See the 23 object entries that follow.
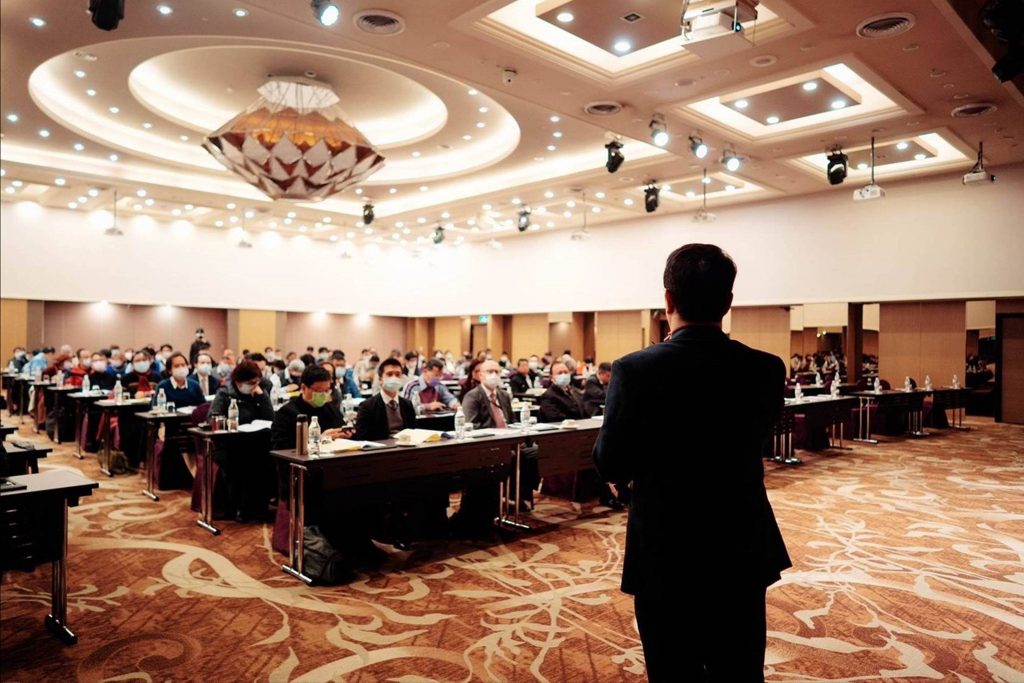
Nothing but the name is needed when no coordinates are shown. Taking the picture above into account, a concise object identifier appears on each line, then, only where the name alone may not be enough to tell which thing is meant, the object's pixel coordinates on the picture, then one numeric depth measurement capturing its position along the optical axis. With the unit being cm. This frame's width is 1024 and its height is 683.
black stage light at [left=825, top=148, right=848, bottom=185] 1042
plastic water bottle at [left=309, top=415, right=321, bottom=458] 468
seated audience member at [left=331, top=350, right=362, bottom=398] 1090
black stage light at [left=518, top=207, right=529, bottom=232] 1503
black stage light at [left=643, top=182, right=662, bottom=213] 1278
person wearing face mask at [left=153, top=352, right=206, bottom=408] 805
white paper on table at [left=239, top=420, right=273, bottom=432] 618
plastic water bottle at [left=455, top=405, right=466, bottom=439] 576
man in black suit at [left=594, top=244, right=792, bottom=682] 164
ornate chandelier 1014
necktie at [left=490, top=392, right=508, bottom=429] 652
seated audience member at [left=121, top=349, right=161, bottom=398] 957
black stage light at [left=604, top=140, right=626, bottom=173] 1003
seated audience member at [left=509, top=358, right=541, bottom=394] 1198
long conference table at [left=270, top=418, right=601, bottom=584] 467
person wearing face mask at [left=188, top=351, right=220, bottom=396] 948
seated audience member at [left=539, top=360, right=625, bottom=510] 695
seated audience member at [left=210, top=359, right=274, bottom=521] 628
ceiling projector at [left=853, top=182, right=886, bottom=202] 967
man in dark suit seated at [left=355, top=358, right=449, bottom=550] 557
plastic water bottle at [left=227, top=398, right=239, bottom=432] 616
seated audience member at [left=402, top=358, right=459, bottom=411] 874
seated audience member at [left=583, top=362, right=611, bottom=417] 794
